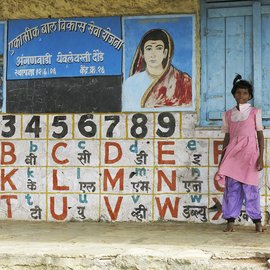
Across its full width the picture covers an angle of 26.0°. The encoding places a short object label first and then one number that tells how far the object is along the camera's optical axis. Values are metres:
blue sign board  6.30
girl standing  5.51
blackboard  6.29
